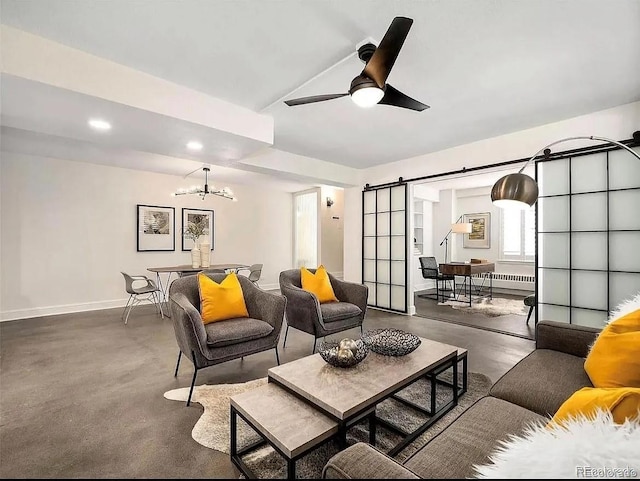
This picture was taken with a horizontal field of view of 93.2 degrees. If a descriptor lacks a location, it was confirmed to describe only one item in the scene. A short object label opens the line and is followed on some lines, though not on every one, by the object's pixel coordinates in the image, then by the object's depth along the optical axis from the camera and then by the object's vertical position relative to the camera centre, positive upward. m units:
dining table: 4.59 -0.48
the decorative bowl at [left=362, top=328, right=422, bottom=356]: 1.90 -0.67
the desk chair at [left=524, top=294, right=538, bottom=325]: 3.87 -0.79
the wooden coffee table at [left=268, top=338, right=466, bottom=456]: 1.37 -0.74
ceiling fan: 1.52 +0.96
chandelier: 4.90 +0.80
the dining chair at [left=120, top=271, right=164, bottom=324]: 4.30 -0.81
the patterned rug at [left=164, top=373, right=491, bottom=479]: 1.42 -1.10
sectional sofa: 0.77 -0.69
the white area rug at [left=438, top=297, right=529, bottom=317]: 4.78 -1.13
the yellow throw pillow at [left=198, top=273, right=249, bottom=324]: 2.49 -0.51
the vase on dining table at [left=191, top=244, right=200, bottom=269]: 4.98 -0.27
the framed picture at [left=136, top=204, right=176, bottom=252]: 5.39 +0.20
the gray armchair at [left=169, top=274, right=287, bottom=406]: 2.09 -0.68
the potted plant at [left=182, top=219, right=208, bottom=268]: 5.54 +0.17
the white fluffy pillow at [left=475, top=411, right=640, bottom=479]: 0.56 -0.42
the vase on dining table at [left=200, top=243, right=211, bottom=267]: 4.95 -0.24
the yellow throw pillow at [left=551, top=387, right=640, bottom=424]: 0.75 -0.43
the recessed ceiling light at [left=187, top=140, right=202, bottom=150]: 3.18 +1.02
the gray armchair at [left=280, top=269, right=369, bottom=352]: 2.91 -0.70
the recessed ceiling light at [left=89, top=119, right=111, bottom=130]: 2.61 +1.02
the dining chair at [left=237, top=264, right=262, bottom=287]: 5.19 -0.56
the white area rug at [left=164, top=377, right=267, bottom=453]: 1.64 -1.10
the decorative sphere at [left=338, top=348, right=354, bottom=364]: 1.71 -0.66
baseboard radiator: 6.38 -0.89
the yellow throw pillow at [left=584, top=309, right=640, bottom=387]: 1.19 -0.49
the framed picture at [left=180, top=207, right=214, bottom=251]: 5.89 +0.34
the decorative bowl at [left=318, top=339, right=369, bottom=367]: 1.72 -0.67
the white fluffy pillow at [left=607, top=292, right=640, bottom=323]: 1.53 -0.35
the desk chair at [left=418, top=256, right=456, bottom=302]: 6.19 -0.64
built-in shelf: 7.22 +0.35
